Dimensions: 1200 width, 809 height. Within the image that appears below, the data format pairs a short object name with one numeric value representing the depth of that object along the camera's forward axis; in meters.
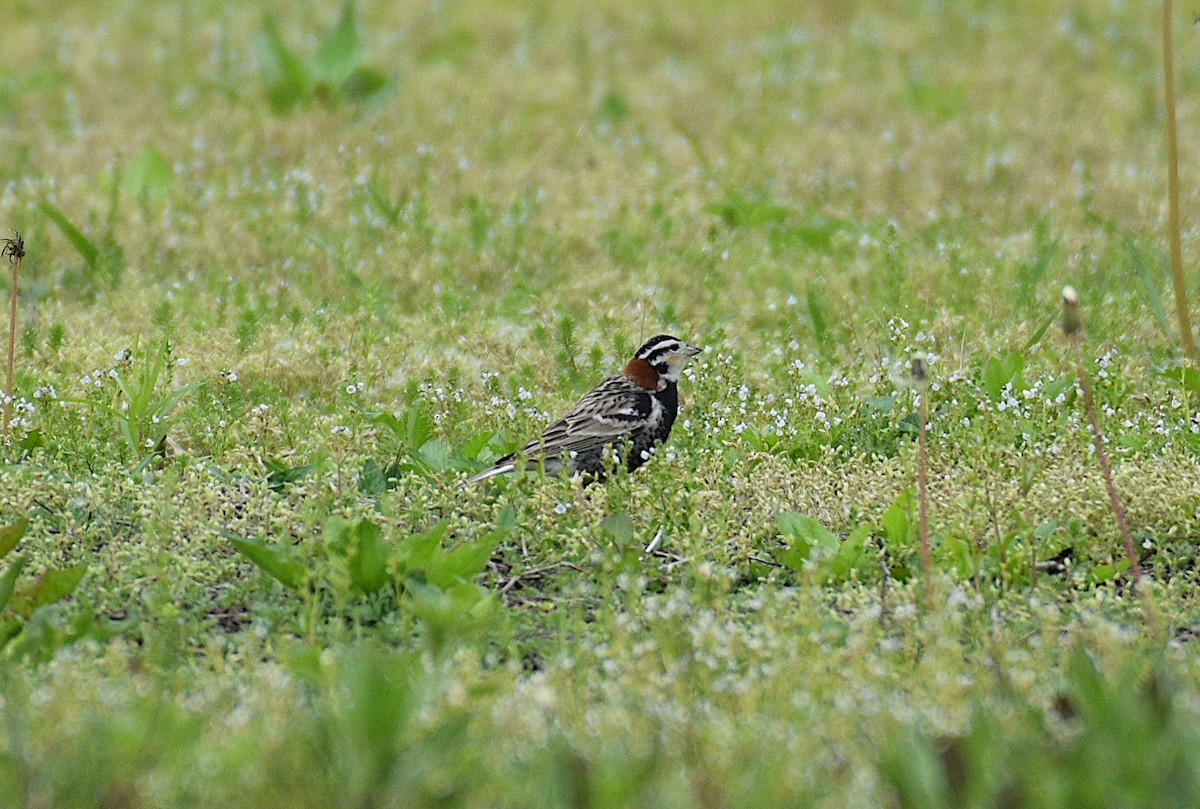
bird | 12.23
